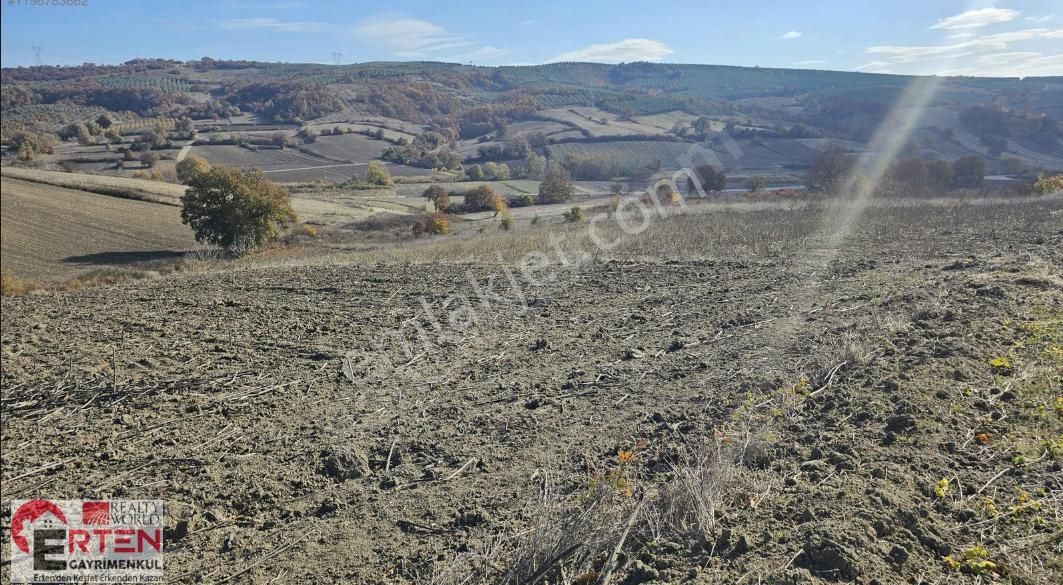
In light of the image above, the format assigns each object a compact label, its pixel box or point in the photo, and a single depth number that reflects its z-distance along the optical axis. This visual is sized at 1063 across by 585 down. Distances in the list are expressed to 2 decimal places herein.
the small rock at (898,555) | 3.06
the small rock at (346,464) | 5.02
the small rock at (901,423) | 4.44
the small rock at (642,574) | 3.18
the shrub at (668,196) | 39.06
